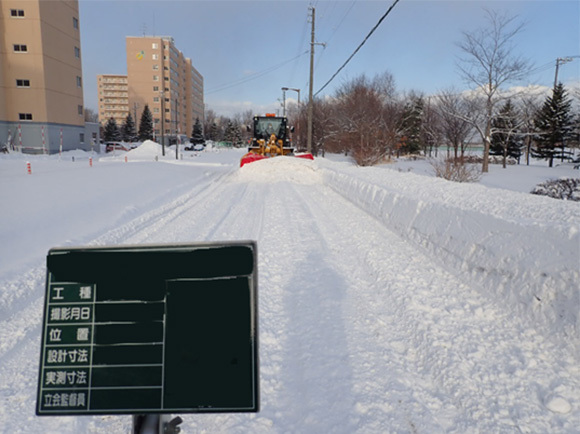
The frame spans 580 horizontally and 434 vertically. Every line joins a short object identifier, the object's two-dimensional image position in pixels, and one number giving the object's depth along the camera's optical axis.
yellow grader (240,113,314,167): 21.89
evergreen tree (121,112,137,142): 82.12
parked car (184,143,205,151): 69.26
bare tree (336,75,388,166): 26.31
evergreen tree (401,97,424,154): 51.25
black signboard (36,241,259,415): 1.59
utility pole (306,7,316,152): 29.93
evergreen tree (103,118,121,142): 80.12
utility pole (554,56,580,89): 40.41
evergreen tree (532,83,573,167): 38.66
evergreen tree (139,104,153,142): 84.67
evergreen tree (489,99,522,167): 36.41
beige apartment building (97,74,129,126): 143.88
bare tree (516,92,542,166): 33.46
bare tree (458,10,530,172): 26.08
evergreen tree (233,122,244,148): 110.00
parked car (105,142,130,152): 55.41
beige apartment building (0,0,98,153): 40.62
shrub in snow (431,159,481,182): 14.23
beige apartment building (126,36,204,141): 100.19
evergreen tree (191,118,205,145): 91.25
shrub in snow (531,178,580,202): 10.41
